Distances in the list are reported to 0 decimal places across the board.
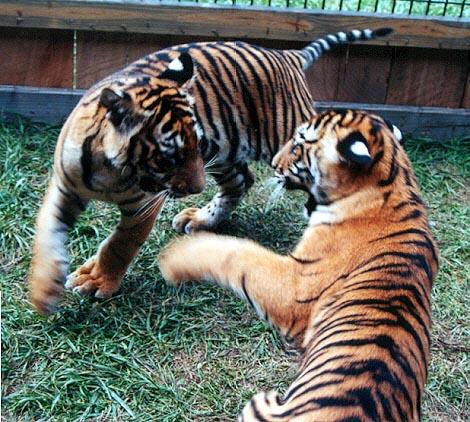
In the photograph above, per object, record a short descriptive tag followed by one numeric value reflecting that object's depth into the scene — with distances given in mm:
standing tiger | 3320
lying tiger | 2383
